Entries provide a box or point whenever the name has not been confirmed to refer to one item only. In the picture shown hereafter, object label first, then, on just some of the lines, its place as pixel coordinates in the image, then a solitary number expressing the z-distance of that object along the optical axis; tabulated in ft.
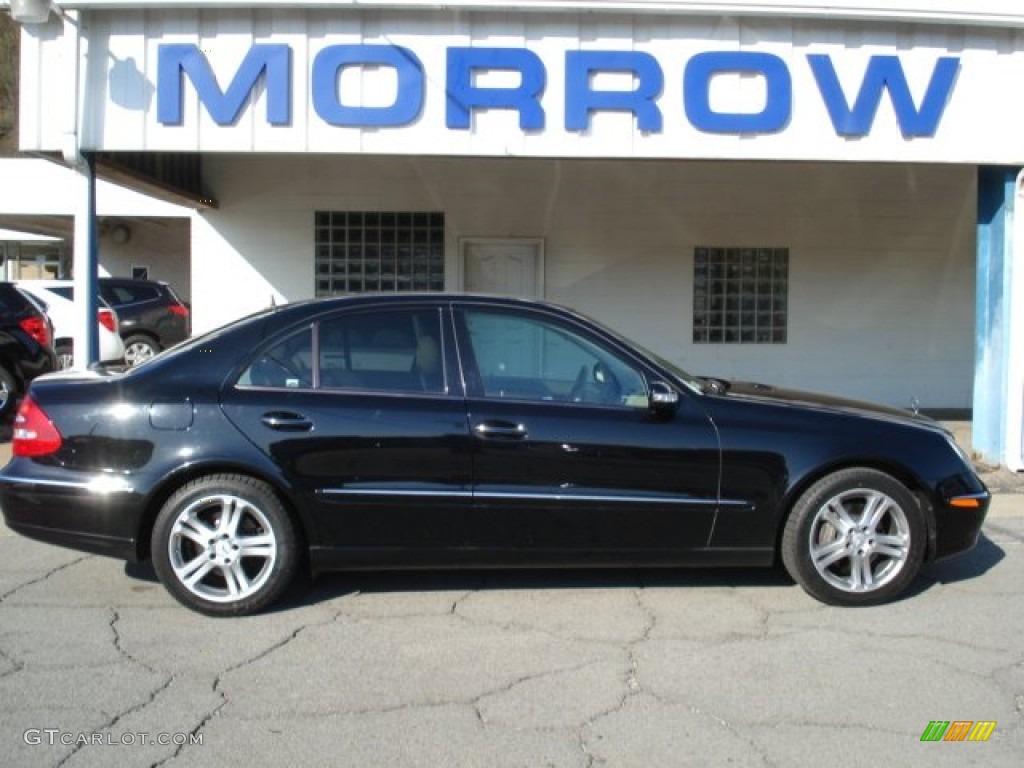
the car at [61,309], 42.86
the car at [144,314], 50.44
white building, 25.38
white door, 38.83
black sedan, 15.39
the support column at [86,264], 25.91
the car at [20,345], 34.55
